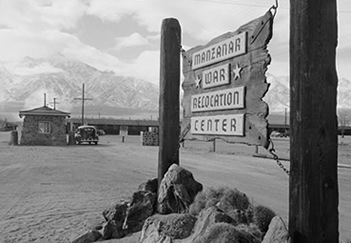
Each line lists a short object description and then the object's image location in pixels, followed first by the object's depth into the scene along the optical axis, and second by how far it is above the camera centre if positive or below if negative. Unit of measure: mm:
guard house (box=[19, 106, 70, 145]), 32594 +395
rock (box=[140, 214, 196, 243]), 3734 -994
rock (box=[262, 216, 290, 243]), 2828 -777
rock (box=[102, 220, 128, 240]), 4867 -1312
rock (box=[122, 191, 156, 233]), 4891 -1062
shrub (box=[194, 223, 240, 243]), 2994 -832
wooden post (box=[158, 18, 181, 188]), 5129 +574
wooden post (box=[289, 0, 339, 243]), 2604 +57
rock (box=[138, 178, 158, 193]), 5425 -785
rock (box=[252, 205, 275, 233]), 3732 -850
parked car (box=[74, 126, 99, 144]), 37031 -324
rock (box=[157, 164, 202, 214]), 4727 -739
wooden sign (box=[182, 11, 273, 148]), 3646 +553
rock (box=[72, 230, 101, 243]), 4922 -1416
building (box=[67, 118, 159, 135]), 80750 +1859
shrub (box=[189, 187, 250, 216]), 4154 -772
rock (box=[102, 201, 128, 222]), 5089 -1119
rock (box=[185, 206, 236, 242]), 3504 -843
